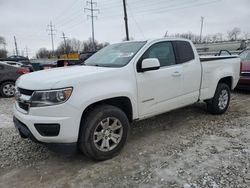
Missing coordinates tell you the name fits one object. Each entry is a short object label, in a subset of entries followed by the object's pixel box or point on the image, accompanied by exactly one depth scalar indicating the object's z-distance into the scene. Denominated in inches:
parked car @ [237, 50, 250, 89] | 243.9
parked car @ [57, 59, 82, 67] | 280.0
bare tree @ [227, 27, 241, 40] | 2206.1
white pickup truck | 94.6
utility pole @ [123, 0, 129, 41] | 688.1
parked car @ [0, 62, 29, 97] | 268.9
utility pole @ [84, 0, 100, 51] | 1509.0
